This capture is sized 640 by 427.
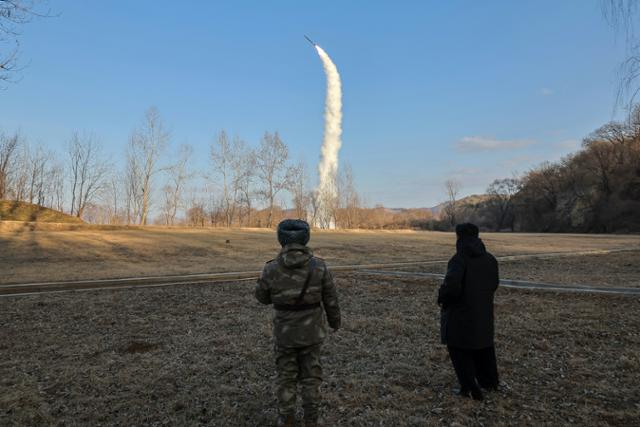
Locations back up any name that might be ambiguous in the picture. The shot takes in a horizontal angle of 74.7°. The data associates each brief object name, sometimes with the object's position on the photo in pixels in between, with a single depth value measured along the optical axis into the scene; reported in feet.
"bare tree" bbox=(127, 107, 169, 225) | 153.17
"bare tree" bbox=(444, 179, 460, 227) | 344.82
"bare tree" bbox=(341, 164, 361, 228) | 249.34
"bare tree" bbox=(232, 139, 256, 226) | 175.94
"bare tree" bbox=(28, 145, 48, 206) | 176.86
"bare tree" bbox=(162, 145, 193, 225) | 189.57
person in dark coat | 14.88
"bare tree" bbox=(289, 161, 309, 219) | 213.64
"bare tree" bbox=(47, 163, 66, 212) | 181.37
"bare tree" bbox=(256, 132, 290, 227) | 184.55
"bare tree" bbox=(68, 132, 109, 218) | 162.91
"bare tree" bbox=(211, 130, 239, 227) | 175.25
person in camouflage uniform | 12.78
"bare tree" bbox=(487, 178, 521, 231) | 324.97
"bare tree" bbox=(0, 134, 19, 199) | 162.40
